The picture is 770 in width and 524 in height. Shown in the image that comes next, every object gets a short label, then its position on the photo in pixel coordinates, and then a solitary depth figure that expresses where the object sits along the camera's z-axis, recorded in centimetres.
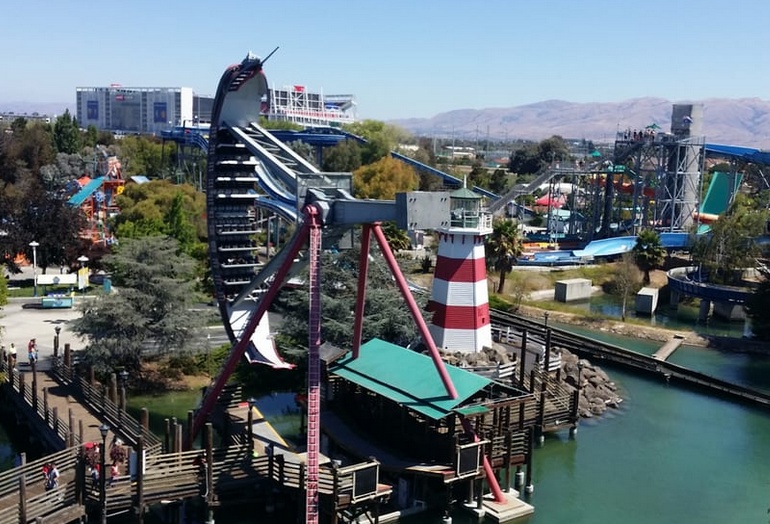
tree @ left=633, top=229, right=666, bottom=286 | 5828
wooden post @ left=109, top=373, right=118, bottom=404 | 2685
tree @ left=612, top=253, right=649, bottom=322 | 5500
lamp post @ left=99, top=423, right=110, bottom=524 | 2020
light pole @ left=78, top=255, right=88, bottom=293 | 4984
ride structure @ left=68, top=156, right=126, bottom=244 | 6190
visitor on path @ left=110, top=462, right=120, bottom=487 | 2122
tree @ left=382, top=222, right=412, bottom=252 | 5043
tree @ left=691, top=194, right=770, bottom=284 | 5622
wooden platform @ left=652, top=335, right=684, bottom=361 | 4438
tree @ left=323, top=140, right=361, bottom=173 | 9888
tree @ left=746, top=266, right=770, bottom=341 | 4656
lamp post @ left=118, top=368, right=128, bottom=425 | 2558
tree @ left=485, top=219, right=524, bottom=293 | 5138
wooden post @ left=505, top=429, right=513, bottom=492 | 2525
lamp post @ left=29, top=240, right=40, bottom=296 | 5109
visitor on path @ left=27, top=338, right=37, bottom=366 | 3195
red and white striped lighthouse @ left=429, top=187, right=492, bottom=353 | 3322
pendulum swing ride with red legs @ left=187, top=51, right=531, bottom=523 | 2077
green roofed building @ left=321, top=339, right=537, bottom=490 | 2348
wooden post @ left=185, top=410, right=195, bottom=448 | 2528
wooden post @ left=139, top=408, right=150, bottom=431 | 2367
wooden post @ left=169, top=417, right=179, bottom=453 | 2317
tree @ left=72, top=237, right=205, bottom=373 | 3334
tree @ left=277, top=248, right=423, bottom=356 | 3378
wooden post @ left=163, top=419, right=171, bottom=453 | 2350
